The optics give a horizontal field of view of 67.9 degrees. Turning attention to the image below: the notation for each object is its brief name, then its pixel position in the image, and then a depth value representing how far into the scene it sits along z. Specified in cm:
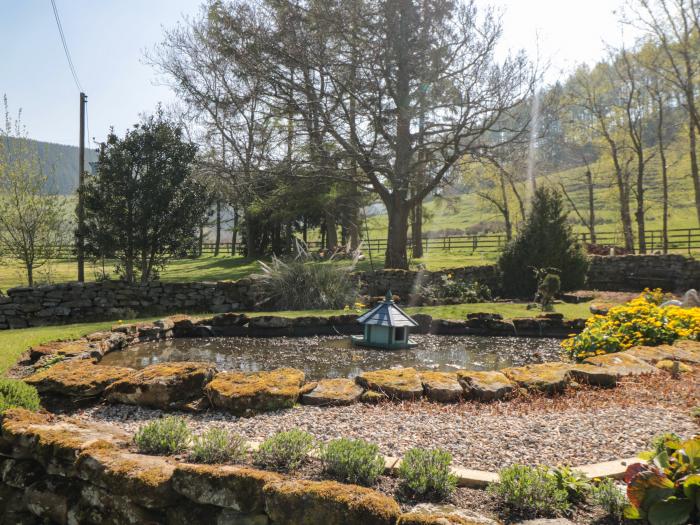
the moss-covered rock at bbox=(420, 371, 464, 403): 502
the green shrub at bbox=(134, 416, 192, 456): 343
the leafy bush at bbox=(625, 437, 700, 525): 237
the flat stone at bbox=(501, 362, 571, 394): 526
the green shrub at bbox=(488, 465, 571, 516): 265
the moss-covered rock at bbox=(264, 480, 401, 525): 249
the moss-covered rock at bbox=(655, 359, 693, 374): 569
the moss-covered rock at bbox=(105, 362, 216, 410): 477
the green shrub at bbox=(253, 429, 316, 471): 318
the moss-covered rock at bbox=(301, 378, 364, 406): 477
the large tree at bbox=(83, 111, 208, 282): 1430
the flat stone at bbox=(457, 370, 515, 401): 504
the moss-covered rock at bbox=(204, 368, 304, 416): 456
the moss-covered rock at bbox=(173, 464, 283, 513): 278
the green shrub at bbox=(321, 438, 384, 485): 296
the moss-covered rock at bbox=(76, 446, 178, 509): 296
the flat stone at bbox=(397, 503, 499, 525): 238
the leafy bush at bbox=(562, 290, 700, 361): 740
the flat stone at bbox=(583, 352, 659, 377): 564
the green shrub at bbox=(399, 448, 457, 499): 283
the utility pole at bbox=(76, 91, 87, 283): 1455
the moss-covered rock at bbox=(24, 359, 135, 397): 484
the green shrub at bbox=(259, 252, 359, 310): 1216
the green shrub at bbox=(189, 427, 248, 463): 325
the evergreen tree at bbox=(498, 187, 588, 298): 1573
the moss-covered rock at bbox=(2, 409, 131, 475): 342
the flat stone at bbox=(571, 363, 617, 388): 542
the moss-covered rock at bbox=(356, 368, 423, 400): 504
